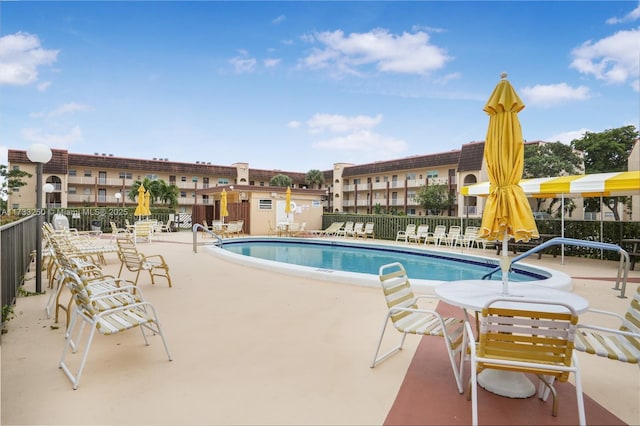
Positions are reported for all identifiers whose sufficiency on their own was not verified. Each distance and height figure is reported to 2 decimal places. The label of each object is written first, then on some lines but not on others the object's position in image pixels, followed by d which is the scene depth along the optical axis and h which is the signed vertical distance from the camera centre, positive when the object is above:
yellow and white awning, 8.74 +0.68
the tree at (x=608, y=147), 30.75 +5.45
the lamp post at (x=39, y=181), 6.08 +0.41
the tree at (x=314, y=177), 46.06 +3.96
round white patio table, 2.87 -0.75
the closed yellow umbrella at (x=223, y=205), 19.38 +0.12
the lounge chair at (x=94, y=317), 3.09 -1.04
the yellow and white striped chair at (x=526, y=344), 2.33 -0.90
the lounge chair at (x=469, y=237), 14.59 -1.11
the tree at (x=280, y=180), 43.34 +3.31
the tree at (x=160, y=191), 31.44 +1.40
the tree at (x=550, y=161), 28.67 +3.95
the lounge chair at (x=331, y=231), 21.17 -1.34
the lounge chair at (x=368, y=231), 19.57 -1.24
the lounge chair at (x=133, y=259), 6.78 -0.99
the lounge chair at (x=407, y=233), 17.36 -1.19
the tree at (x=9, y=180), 31.65 +2.23
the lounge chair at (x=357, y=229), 19.79 -1.13
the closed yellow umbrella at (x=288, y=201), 20.02 +0.38
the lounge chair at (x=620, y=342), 2.62 -1.03
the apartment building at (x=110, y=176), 34.79 +3.41
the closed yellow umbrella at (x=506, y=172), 3.44 +0.37
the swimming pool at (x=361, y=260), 7.81 -1.80
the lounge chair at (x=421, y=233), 17.03 -1.13
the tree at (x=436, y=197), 34.25 +1.14
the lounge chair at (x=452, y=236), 15.41 -1.16
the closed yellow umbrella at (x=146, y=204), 17.70 +0.13
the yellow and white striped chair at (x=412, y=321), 3.02 -1.06
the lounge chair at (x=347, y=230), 20.42 -1.22
